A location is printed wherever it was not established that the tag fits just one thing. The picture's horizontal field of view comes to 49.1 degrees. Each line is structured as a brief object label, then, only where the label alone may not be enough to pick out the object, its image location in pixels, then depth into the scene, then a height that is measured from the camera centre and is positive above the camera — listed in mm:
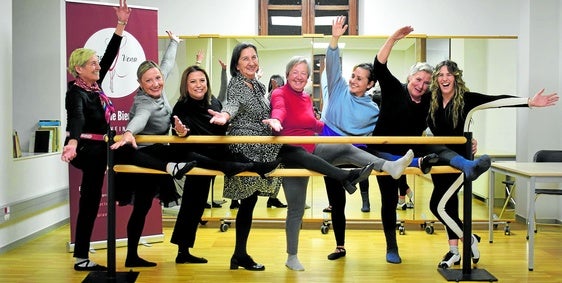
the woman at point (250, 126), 4176 -47
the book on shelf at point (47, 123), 6066 -48
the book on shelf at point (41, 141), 6008 -224
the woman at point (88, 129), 4504 -79
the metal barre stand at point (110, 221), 4109 -688
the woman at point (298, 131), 4227 -83
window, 6703 +1138
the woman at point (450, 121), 4359 -5
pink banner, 5117 +591
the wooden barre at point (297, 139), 3975 -131
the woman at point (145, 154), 4266 -251
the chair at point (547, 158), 5883 -358
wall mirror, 6215 +597
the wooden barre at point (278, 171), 4074 -348
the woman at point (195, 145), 4363 -187
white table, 4554 -413
